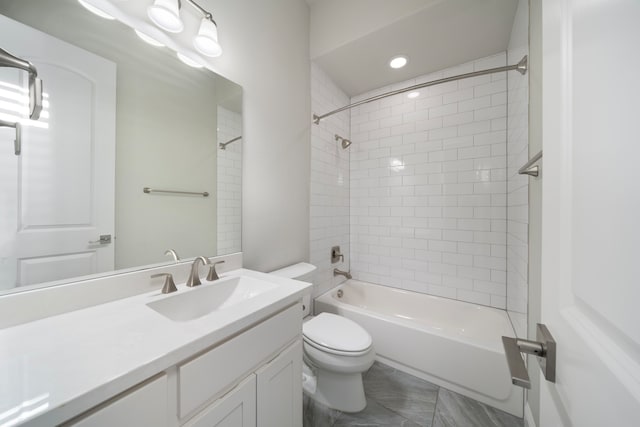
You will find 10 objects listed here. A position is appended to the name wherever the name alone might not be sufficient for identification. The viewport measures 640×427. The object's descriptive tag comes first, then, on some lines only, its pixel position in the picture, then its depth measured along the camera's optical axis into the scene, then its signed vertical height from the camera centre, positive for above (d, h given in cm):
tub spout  236 -61
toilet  129 -84
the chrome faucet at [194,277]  107 -30
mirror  75 +24
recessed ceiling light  196 +134
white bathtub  137 -90
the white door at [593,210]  25 +1
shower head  238 +76
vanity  45 -36
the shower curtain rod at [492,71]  133 +90
